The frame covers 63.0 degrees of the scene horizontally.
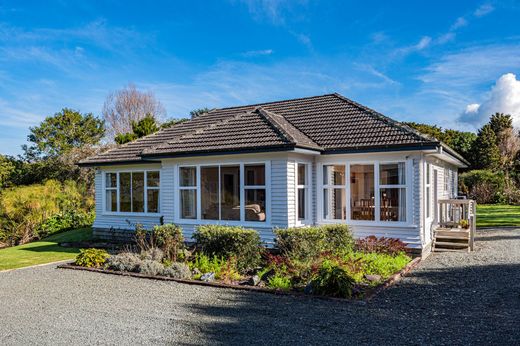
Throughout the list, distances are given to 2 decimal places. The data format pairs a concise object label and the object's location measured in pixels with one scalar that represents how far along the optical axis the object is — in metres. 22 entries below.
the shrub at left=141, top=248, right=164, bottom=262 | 10.88
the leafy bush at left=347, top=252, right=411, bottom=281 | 9.57
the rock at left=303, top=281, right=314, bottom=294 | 7.89
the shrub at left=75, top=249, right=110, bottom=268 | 11.27
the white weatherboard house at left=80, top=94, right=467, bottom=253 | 11.86
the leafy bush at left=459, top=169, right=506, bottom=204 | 31.91
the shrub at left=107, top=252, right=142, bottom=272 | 10.42
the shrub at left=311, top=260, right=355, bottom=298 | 7.66
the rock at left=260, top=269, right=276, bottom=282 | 9.27
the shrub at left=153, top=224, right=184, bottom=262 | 11.23
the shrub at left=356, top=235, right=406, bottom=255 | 11.38
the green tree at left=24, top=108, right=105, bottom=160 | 31.84
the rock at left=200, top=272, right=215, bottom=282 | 9.28
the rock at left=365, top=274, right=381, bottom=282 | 8.80
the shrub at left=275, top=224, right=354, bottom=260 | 10.10
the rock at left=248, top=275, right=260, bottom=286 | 8.89
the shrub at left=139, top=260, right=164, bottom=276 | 10.02
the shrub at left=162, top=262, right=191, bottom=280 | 9.66
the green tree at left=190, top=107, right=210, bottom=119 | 48.22
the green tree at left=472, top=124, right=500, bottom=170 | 39.38
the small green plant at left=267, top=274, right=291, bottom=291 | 8.46
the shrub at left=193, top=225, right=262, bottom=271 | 10.33
